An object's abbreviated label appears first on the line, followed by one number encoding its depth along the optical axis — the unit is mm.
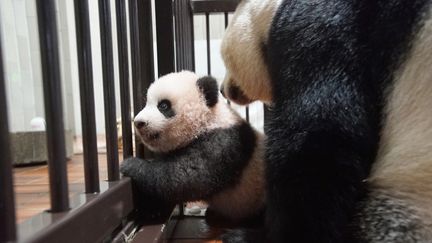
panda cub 970
